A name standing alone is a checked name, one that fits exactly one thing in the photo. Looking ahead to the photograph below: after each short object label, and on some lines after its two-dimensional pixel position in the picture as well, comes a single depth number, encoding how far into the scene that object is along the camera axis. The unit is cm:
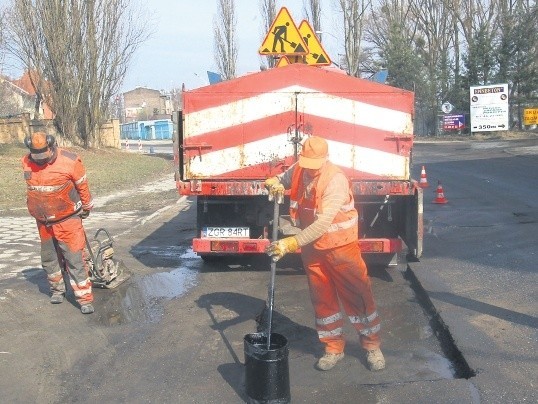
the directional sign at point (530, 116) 3803
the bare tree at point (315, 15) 4288
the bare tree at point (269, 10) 4444
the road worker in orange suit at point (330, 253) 469
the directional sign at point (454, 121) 4347
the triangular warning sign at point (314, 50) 980
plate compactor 724
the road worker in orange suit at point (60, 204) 632
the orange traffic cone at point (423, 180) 1437
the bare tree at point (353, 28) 4162
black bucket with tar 420
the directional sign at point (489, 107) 3741
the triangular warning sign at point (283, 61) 895
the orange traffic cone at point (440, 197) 1364
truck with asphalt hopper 715
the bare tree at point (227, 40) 4662
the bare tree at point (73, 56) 2828
